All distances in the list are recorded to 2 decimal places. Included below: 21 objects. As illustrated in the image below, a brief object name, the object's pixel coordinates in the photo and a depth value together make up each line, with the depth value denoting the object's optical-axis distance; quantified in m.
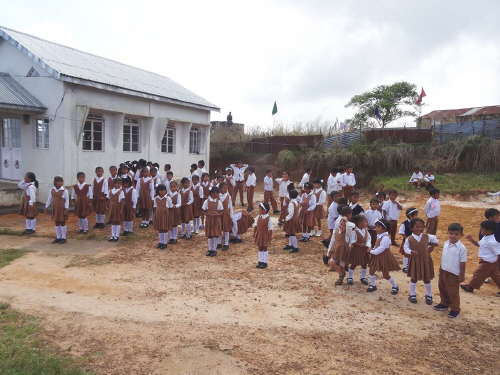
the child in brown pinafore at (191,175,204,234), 9.61
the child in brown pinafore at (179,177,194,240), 8.76
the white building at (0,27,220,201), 11.35
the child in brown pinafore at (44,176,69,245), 8.34
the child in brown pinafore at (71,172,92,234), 9.08
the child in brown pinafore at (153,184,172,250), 8.04
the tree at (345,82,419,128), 30.44
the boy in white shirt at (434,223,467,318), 4.92
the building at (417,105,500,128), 16.82
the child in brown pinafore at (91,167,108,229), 9.58
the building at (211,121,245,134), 22.67
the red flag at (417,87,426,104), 19.51
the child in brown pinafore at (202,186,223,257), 7.52
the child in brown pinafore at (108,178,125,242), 8.59
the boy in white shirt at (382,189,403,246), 8.01
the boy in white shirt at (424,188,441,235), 8.19
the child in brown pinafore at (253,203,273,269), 6.81
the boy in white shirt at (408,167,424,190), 13.75
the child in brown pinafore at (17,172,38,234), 8.92
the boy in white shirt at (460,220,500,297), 5.36
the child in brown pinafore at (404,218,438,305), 5.31
